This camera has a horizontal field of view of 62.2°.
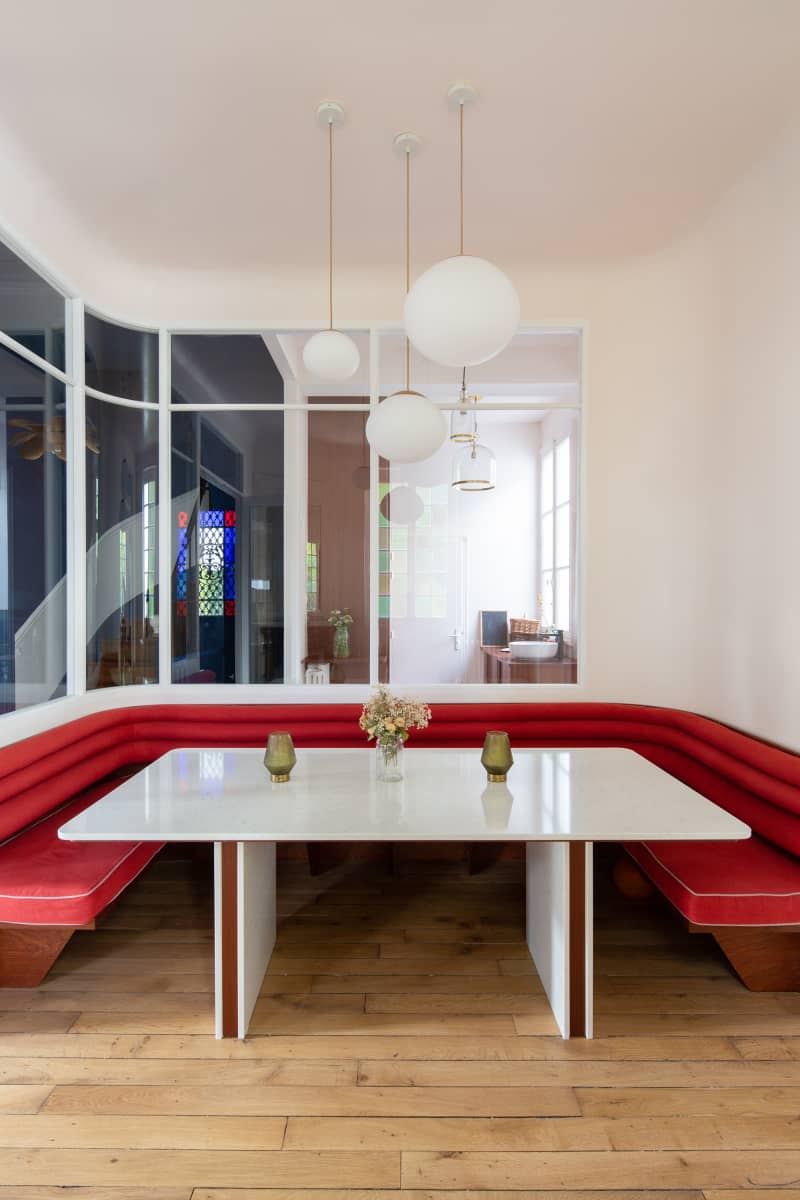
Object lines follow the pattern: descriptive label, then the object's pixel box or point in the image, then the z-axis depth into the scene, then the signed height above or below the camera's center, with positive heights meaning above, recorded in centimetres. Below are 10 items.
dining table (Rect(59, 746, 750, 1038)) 193 -69
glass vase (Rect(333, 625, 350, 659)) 393 -28
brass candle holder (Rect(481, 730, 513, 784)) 240 -59
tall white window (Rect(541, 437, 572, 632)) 389 +36
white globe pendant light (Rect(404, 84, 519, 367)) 173 +76
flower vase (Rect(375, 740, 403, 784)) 245 -64
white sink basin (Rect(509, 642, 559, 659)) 390 -33
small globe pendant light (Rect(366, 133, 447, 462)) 239 +61
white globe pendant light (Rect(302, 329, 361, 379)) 255 +93
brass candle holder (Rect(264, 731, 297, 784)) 243 -60
